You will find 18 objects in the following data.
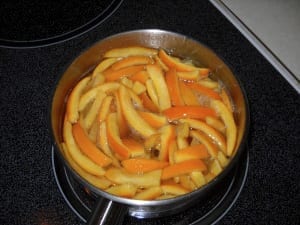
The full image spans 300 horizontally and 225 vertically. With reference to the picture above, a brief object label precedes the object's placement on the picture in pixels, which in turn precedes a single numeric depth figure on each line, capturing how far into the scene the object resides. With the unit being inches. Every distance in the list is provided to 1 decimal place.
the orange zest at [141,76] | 32.4
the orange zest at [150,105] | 31.6
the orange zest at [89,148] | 27.7
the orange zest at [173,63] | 33.0
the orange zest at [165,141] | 28.3
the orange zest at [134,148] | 27.9
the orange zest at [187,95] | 31.3
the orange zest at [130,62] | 33.0
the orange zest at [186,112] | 29.9
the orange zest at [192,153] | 27.4
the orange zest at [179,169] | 26.9
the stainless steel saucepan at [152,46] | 24.0
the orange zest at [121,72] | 32.6
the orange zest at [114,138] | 28.1
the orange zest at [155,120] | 29.6
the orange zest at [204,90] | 31.7
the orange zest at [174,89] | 30.9
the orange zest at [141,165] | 27.3
